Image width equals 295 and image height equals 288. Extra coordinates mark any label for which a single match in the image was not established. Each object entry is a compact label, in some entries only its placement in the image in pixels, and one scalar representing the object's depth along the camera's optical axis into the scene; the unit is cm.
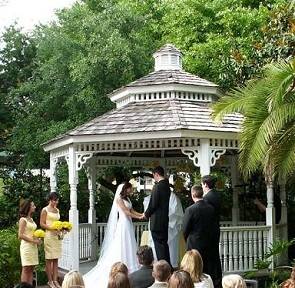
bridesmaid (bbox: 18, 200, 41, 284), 1116
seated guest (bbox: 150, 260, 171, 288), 727
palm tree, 1114
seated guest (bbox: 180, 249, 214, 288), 762
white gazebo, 1363
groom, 1184
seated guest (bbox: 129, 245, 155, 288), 802
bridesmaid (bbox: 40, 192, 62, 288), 1205
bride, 1305
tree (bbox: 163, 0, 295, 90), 1666
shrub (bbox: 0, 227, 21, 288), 1313
